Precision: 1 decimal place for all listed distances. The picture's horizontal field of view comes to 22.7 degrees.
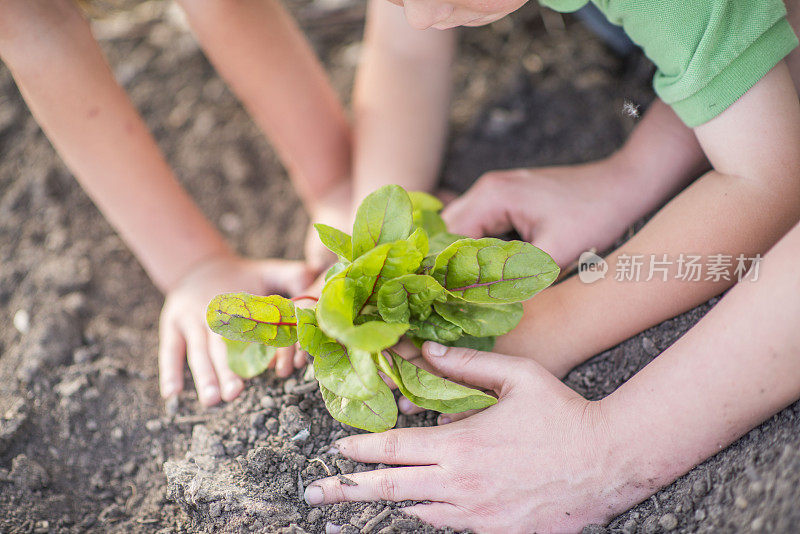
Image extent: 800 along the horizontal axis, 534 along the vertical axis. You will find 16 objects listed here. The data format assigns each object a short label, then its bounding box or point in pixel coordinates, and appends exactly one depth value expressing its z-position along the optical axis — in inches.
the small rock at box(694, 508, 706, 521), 37.9
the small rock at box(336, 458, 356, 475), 39.7
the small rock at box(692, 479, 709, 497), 38.4
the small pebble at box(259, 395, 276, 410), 41.2
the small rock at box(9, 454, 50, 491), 41.2
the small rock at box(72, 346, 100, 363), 44.1
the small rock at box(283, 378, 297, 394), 41.3
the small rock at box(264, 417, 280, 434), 40.8
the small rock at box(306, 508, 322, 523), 39.2
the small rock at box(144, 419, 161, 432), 42.7
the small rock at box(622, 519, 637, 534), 38.6
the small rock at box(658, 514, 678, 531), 38.2
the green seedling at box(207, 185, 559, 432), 38.1
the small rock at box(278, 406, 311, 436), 40.3
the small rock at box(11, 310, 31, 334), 45.2
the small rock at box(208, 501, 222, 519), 39.3
